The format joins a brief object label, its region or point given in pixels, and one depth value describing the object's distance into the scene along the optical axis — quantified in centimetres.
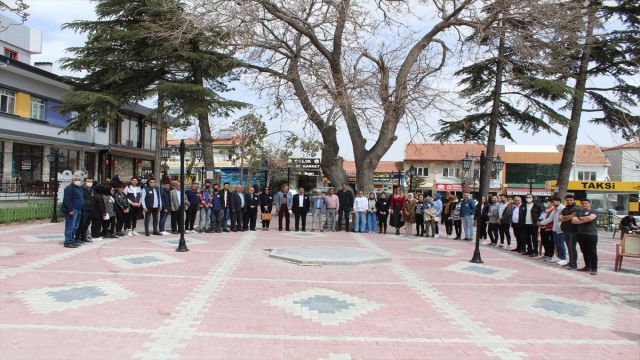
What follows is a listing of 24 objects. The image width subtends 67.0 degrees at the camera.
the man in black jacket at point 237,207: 1719
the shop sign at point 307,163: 4325
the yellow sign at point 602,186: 3394
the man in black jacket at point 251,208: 1784
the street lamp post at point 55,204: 1841
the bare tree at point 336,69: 1950
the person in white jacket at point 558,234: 1224
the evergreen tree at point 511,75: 1859
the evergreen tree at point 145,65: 2112
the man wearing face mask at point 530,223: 1359
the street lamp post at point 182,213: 1202
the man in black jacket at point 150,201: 1464
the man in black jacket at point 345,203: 1892
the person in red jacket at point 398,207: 1870
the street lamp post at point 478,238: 1177
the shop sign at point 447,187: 6184
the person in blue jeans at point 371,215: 1919
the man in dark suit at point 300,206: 1848
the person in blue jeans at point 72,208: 1172
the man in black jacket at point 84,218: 1235
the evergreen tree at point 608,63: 2183
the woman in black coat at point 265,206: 1853
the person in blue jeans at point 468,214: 1730
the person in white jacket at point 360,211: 1884
